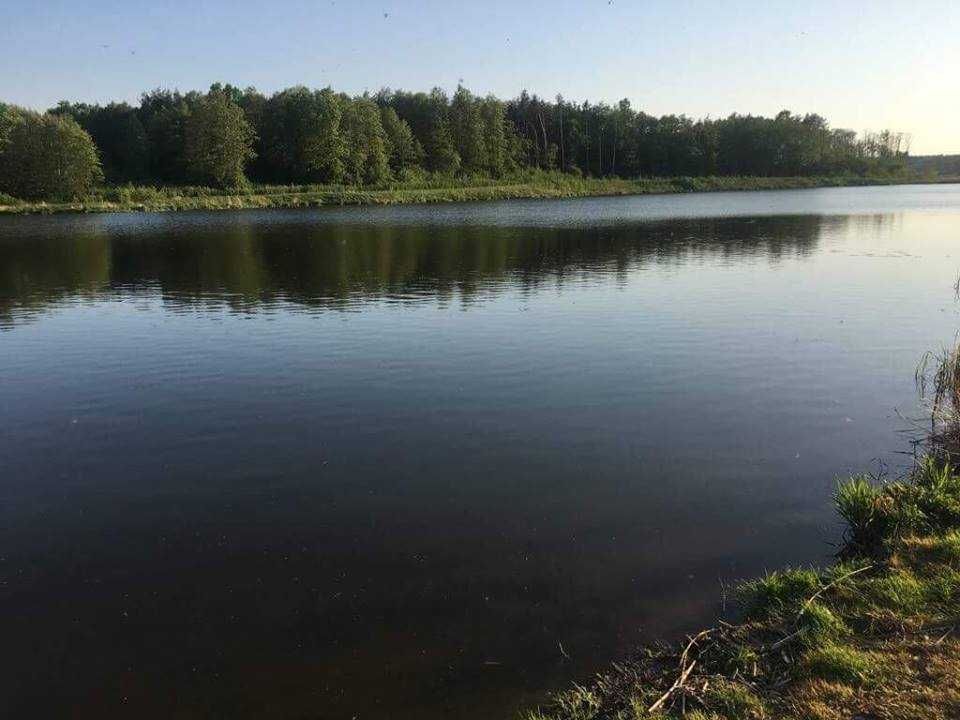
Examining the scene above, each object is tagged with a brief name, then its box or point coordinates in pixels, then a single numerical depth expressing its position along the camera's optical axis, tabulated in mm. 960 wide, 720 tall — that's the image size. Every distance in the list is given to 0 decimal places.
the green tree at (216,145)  91438
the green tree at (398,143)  109188
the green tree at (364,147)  101125
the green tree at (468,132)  119688
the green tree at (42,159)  79562
